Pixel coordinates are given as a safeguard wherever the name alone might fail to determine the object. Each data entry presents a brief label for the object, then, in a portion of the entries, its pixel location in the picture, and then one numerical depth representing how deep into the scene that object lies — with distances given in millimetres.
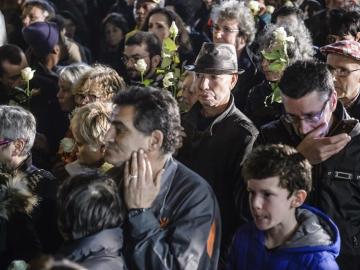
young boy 3326
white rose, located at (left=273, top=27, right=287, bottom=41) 5227
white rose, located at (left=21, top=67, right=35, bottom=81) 5598
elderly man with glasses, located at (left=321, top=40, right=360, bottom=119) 4527
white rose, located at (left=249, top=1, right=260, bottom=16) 7395
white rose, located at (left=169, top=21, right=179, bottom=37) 5762
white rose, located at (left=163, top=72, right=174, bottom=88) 5164
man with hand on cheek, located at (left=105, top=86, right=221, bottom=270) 3037
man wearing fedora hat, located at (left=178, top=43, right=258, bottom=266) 4250
